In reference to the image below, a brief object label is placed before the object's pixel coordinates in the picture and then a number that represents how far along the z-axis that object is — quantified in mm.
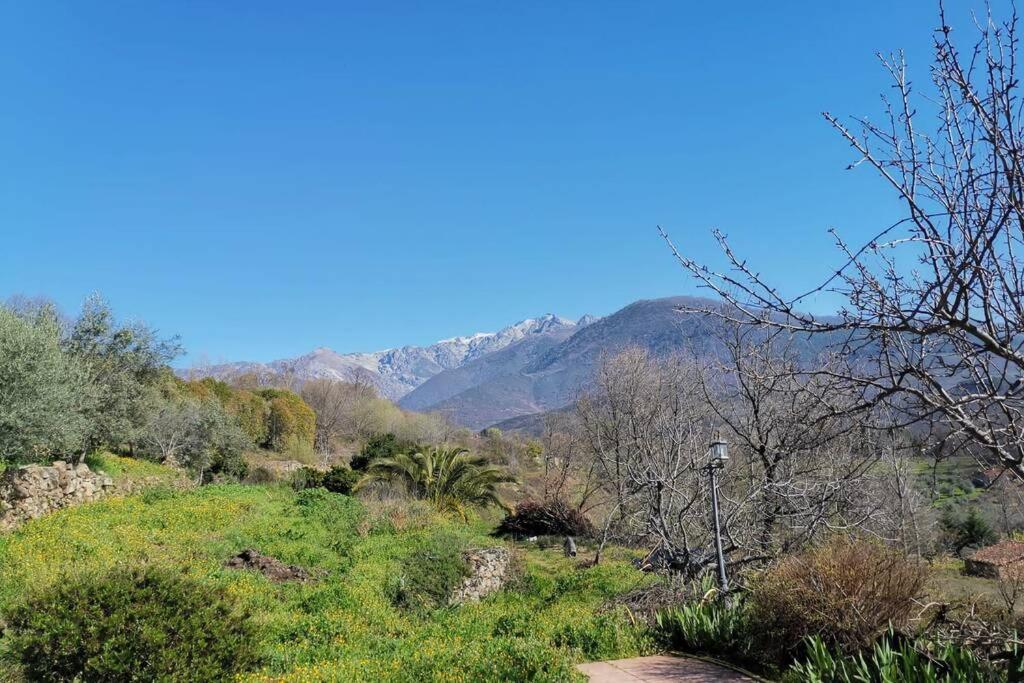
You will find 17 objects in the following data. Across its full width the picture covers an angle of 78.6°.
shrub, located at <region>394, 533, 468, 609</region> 10406
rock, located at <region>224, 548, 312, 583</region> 10445
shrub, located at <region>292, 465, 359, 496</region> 23578
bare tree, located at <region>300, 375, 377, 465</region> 46719
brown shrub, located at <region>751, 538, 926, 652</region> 5551
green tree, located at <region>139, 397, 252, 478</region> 23828
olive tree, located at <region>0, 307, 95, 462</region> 14141
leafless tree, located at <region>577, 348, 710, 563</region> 10484
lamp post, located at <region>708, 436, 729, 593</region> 7898
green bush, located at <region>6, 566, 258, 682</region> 4738
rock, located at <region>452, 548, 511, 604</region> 11484
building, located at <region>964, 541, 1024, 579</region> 17181
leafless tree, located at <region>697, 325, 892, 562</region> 9352
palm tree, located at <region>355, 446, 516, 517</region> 22203
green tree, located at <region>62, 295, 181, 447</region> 21062
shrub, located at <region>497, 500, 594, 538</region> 19766
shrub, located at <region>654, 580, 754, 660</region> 6684
